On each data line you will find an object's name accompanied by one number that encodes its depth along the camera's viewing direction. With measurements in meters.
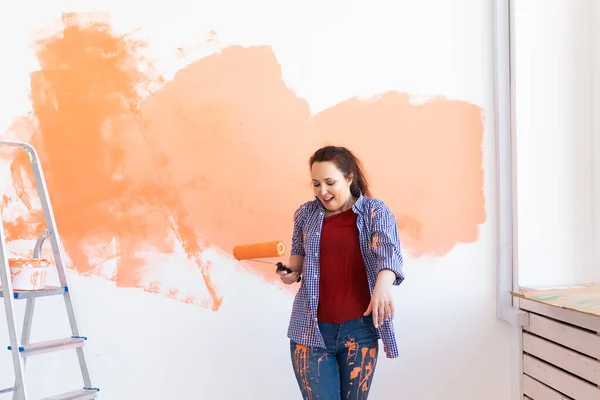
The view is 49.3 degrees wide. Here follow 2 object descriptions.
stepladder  1.96
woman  2.02
